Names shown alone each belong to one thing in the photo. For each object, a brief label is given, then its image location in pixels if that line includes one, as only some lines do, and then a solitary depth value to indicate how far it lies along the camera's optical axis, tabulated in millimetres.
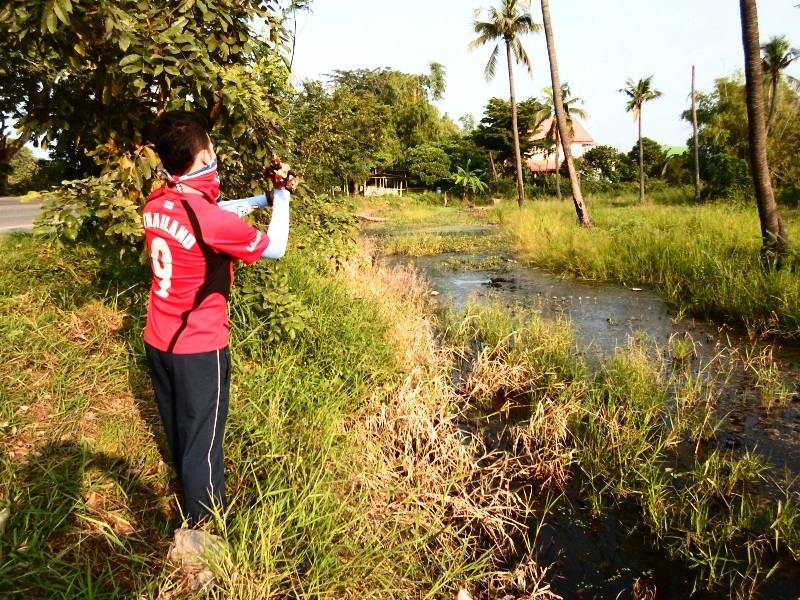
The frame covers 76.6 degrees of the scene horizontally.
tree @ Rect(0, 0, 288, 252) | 2568
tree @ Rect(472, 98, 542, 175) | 36031
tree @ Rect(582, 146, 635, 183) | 39938
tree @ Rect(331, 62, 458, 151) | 43344
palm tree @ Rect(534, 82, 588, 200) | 31297
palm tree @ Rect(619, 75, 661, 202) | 29723
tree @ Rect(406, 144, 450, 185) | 39219
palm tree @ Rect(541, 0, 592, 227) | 14969
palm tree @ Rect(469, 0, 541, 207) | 26381
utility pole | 25516
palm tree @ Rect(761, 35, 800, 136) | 23509
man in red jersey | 2041
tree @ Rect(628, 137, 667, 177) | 40344
